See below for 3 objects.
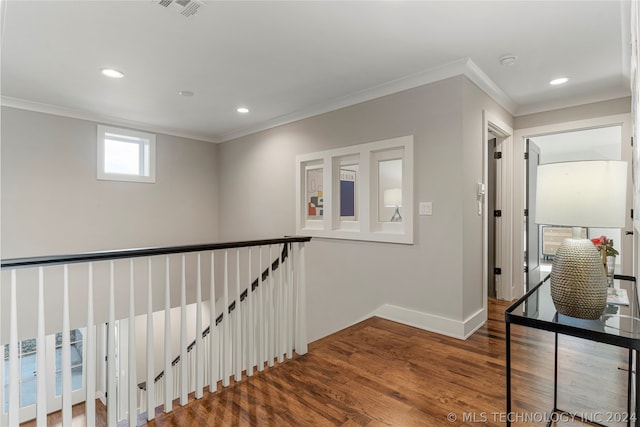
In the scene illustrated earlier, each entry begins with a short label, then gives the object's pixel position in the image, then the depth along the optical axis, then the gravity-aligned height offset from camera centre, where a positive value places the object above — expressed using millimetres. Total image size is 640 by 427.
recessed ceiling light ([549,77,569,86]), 3102 +1299
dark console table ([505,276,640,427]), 1168 -447
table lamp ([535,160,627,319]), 1309 -8
